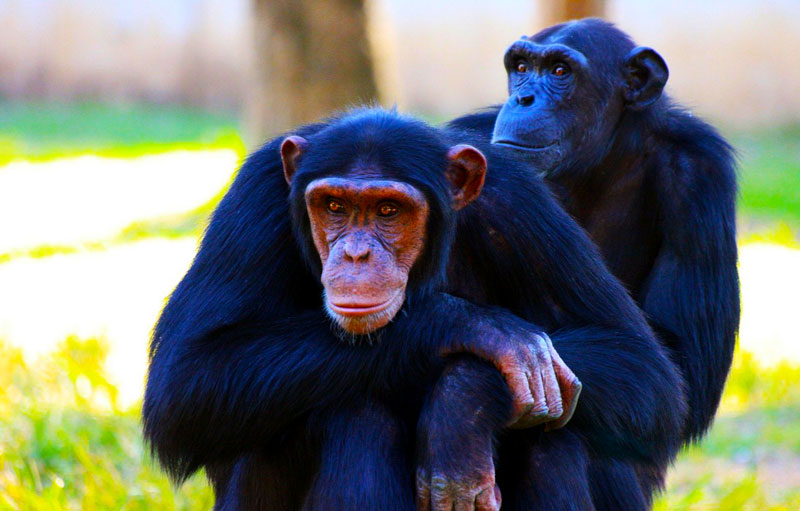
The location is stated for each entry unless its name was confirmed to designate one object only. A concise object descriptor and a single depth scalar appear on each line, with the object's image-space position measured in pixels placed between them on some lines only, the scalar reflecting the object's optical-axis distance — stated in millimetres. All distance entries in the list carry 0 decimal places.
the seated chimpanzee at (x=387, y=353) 7383
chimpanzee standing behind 9523
